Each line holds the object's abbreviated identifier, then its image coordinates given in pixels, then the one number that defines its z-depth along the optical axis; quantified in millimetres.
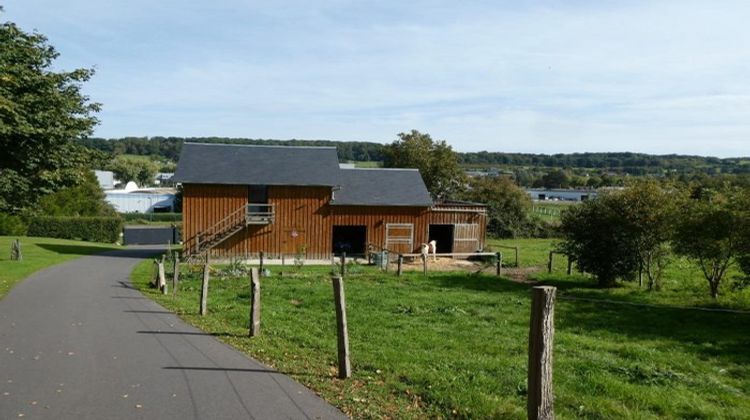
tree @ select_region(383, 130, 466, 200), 57625
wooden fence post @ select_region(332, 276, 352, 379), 9312
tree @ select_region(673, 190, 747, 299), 19328
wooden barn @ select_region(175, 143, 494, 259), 34875
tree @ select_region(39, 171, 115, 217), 52188
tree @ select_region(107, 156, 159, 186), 131125
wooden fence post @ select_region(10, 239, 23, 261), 30234
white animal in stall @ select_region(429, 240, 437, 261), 35575
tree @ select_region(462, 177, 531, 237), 53469
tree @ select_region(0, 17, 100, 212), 19469
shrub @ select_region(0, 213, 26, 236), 47281
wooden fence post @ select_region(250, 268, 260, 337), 12414
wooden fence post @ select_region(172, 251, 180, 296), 19562
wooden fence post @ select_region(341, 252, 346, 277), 25578
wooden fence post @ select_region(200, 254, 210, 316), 15664
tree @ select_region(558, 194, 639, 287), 23266
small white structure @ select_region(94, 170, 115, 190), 97688
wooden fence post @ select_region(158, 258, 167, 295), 20338
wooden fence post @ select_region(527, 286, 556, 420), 6480
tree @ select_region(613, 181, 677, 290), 22328
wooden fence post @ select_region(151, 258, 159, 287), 22284
